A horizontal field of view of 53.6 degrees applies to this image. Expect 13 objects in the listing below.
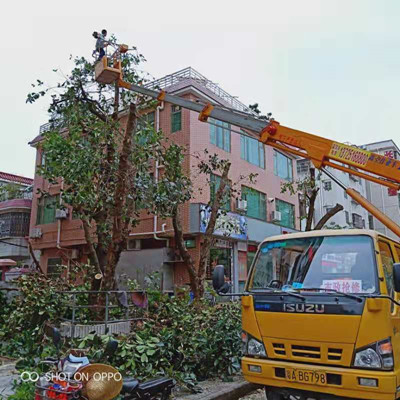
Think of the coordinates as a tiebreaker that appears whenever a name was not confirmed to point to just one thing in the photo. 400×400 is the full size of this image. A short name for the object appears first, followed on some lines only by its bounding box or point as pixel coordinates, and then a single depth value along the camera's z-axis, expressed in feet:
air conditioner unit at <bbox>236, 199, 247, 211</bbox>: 59.88
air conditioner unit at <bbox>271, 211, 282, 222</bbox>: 69.35
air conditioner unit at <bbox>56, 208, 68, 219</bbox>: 68.13
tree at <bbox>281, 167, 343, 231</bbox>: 42.09
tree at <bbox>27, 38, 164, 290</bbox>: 26.20
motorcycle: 12.05
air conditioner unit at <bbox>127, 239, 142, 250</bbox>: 59.77
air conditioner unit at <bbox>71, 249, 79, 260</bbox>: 67.31
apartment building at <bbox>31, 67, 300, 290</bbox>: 55.36
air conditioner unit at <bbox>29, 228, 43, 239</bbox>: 71.97
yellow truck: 13.15
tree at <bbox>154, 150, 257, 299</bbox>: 32.42
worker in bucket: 30.17
